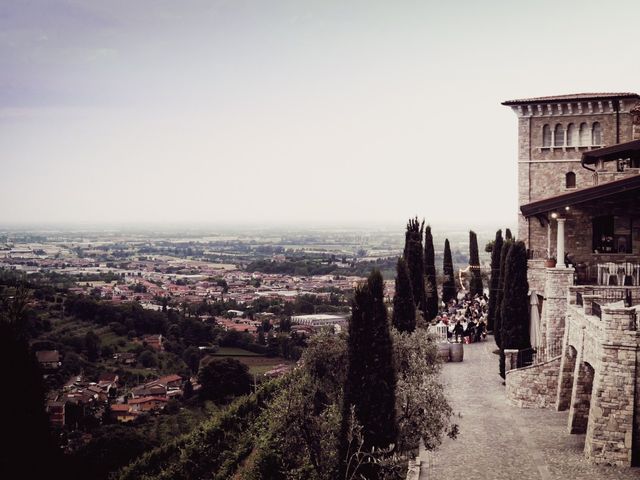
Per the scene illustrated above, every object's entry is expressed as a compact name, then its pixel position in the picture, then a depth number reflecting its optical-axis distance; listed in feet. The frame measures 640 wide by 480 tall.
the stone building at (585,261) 53.06
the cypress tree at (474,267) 165.07
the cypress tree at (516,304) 85.76
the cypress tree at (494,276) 123.03
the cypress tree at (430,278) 140.56
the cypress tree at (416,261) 123.65
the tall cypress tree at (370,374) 59.21
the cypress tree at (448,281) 164.96
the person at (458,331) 114.96
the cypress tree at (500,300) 97.81
